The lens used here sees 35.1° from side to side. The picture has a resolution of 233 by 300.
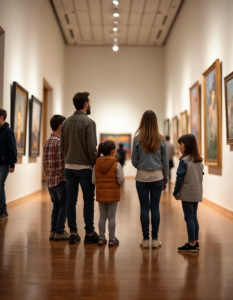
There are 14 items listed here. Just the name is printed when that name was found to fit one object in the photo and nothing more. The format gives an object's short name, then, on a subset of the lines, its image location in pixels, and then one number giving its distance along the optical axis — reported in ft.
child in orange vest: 17.12
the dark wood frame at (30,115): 40.26
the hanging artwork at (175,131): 55.69
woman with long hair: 16.88
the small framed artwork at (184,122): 47.81
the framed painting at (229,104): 27.67
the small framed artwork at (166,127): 66.58
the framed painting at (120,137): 74.59
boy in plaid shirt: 18.28
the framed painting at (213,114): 31.19
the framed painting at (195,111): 39.24
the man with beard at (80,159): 17.24
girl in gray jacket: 16.17
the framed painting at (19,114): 31.91
